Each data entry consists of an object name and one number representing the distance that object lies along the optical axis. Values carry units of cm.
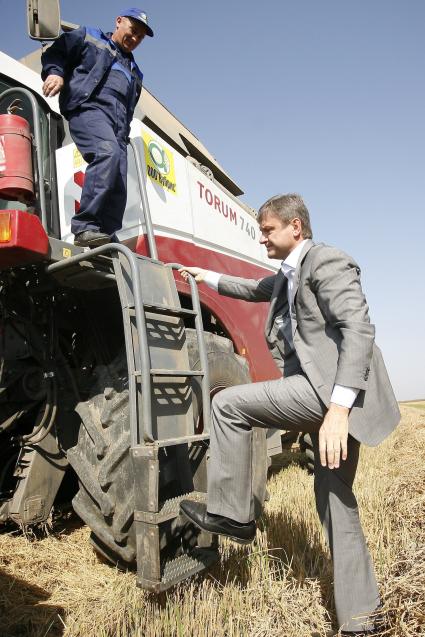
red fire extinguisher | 236
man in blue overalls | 268
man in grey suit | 201
